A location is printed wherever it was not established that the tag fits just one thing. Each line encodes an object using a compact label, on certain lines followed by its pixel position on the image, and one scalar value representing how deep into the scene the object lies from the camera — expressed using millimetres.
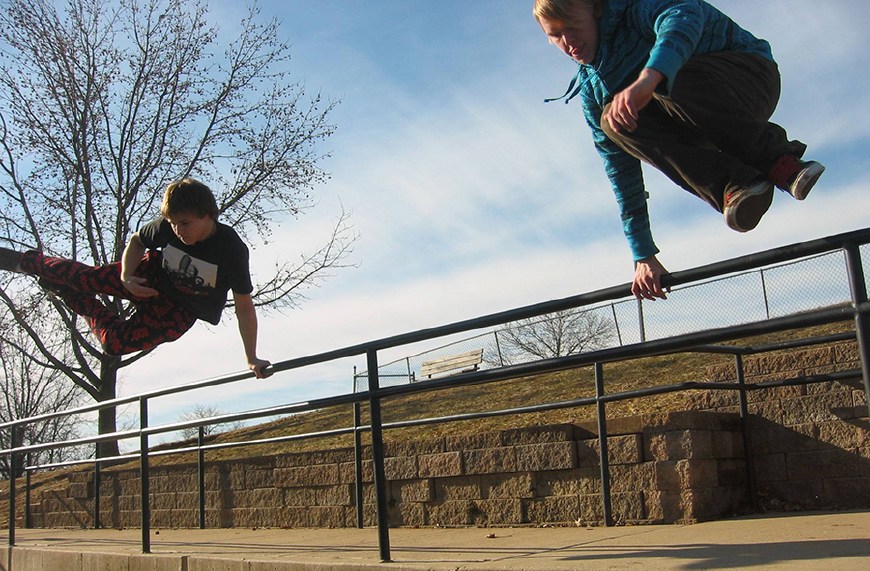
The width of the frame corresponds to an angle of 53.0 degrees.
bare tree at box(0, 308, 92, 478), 29445
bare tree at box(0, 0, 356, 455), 16172
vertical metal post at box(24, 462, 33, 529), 10895
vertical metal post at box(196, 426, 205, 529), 8359
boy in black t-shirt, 4402
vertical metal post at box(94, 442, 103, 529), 9922
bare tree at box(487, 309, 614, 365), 13852
